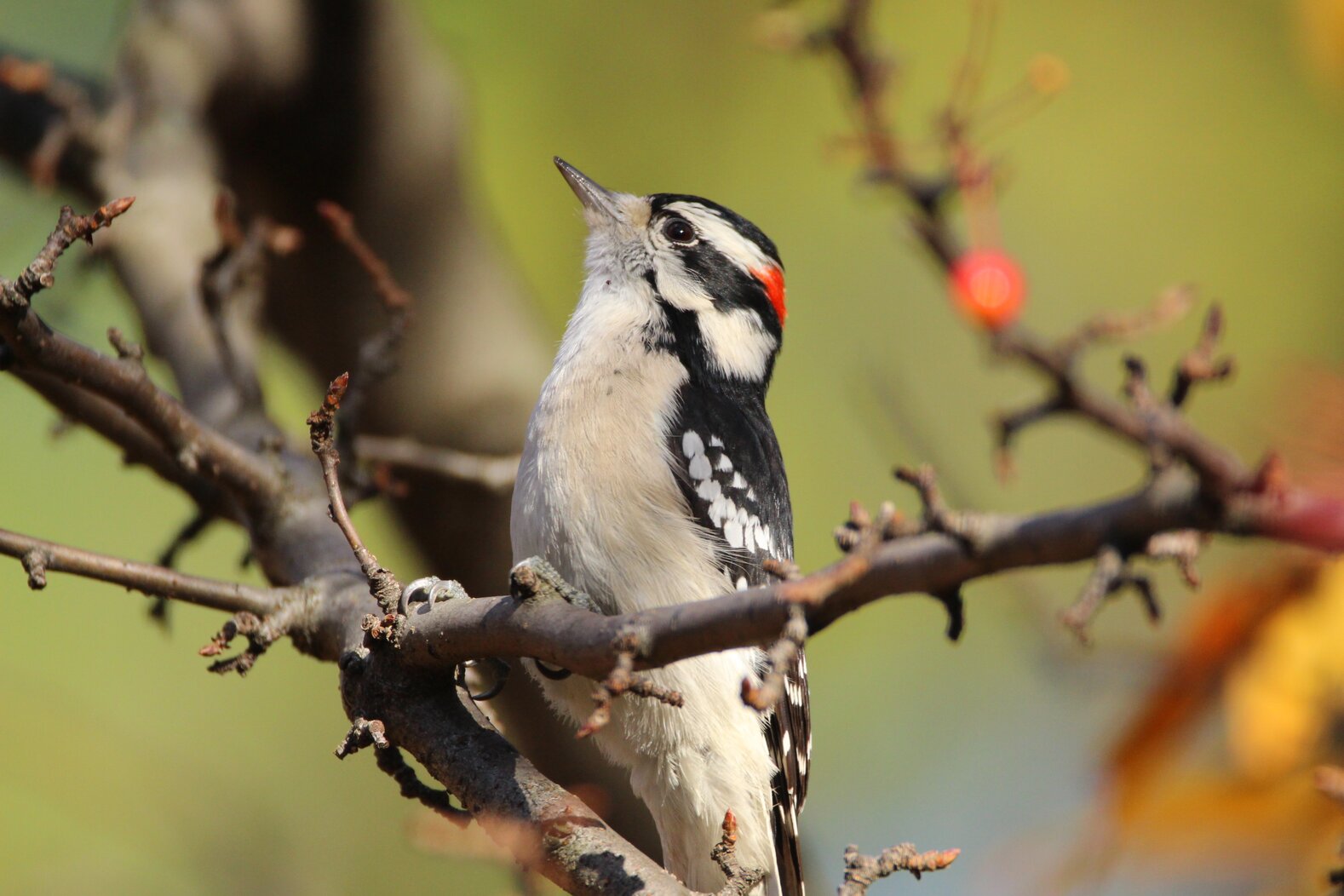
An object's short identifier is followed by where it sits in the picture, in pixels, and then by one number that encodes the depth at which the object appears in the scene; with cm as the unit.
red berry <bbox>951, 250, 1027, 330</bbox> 301
